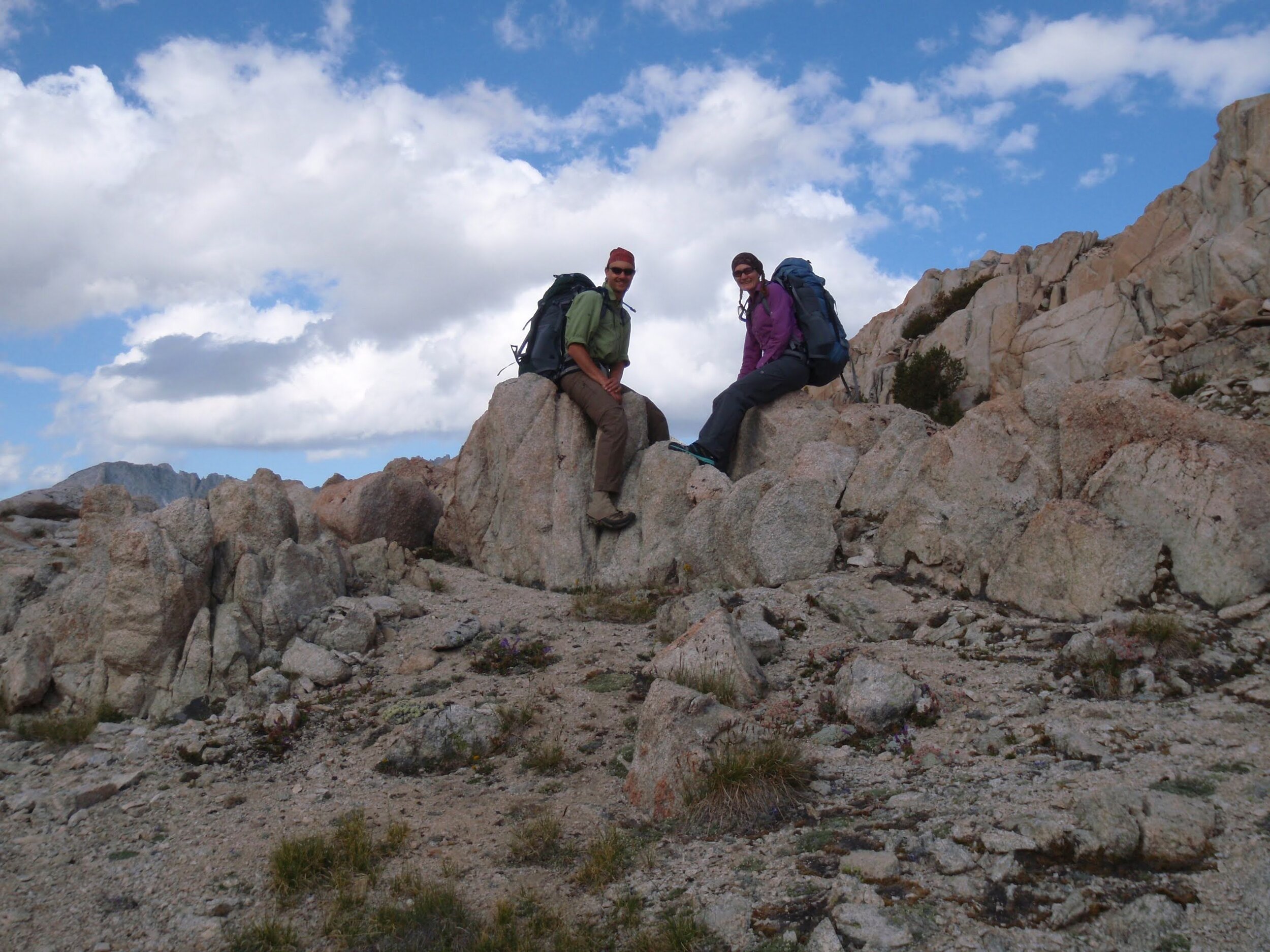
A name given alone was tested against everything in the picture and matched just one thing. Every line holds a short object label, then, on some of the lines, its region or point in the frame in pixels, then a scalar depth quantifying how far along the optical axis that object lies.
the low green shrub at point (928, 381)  34.78
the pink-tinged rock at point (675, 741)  5.77
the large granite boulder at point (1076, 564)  7.38
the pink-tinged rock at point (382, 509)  12.72
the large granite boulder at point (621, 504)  10.05
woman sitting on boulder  12.19
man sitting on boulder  11.76
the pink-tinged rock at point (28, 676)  8.59
